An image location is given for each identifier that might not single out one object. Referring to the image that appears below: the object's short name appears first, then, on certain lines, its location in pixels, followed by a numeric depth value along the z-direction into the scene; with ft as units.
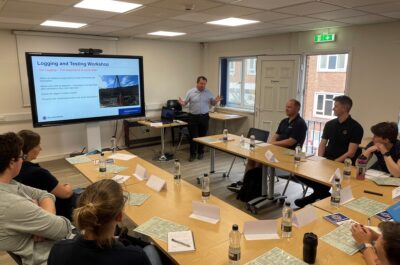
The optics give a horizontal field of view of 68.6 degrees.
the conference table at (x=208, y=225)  4.99
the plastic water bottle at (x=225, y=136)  13.88
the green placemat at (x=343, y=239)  5.16
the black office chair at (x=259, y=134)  14.10
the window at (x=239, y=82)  22.26
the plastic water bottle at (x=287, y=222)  5.62
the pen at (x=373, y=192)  7.54
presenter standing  19.12
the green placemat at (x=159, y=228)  5.72
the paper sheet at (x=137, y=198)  7.11
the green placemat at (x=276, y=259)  4.79
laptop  20.04
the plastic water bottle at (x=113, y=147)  11.19
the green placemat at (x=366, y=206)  6.59
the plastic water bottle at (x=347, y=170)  8.60
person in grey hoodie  4.89
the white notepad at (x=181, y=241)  5.21
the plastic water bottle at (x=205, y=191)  7.34
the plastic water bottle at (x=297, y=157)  10.17
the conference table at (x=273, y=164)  9.14
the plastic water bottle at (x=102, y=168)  9.25
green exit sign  15.77
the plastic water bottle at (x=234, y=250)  4.65
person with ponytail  3.68
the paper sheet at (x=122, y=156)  10.87
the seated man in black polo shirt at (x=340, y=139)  10.73
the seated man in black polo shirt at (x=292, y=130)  12.67
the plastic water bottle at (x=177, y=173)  8.35
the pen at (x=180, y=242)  5.32
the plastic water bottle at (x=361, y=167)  8.52
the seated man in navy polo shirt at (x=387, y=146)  8.74
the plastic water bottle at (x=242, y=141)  13.03
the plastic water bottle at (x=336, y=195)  6.89
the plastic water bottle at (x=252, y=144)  12.28
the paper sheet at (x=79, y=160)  10.43
